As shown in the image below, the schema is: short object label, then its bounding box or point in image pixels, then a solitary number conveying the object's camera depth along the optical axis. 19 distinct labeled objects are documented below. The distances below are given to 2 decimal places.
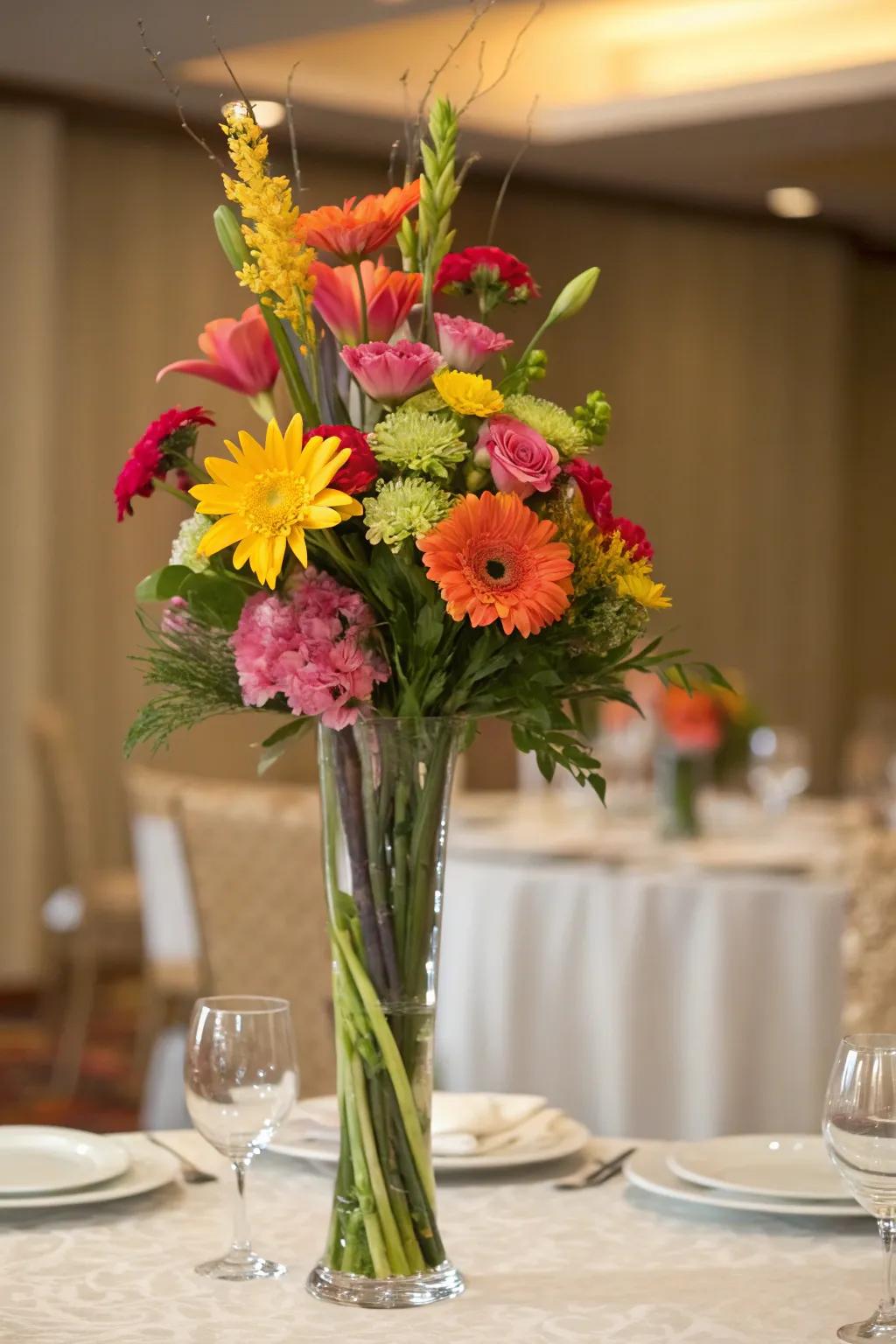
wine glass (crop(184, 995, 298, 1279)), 2.96
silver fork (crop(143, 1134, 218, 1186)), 3.26
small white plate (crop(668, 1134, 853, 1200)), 3.17
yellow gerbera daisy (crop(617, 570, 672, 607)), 2.93
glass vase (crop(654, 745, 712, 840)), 6.42
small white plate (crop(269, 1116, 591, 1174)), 3.28
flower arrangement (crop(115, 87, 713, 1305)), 2.85
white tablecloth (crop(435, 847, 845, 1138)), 5.29
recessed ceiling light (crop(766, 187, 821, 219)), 12.84
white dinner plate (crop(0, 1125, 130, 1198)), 3.15
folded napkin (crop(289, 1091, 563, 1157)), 3.32
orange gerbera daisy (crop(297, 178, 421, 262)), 2.93
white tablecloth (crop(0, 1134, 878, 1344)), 2.86
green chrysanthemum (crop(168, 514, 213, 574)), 2.94
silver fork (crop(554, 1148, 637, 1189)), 3.27
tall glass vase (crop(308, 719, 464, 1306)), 2.92
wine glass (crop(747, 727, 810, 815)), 7.01
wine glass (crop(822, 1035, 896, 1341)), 2.82
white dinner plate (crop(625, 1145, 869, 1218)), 3.13
